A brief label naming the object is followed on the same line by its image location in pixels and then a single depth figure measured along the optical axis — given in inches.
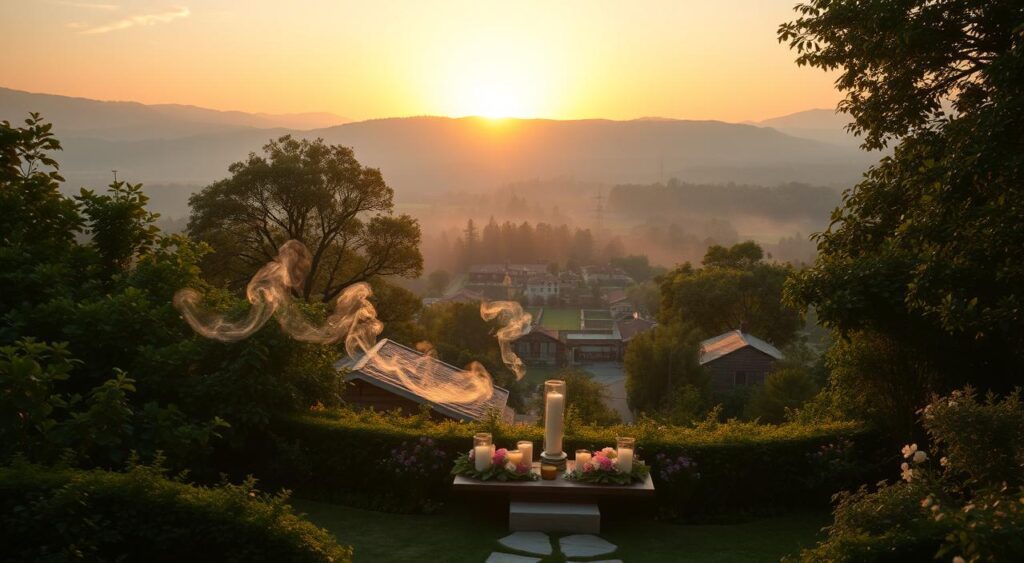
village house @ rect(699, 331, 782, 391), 1723.7
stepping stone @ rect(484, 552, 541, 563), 313.7
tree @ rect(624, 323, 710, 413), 1744.6
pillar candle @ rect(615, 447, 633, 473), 356.2
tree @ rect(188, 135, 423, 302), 1163.9
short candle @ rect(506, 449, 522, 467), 360.2
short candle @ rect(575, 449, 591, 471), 361.8
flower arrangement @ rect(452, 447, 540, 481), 355.3
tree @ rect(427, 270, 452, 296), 4113.4
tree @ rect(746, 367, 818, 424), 1470.2
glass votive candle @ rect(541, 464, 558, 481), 358.0
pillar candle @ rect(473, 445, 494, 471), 359.6
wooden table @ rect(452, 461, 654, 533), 345.4
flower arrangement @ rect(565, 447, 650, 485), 352.5
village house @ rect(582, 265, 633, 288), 4724.4
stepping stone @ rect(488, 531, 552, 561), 325.1
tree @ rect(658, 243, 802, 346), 1946.4
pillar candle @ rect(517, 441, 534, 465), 362.9
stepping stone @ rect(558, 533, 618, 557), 323.3
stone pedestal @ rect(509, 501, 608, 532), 345.1
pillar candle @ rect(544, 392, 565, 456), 372.5
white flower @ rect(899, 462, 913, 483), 265.6
